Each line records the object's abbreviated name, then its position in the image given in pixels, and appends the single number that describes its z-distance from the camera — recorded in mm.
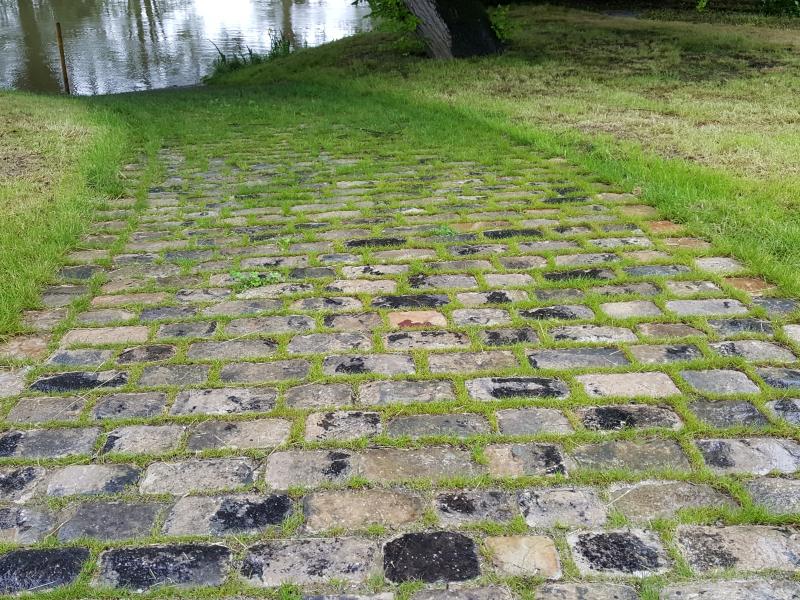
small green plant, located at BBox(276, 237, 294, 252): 4314
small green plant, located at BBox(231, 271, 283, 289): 3803
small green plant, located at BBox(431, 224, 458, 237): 4465
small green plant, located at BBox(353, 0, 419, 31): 12216
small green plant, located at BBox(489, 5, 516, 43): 12883
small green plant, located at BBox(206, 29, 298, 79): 15352
